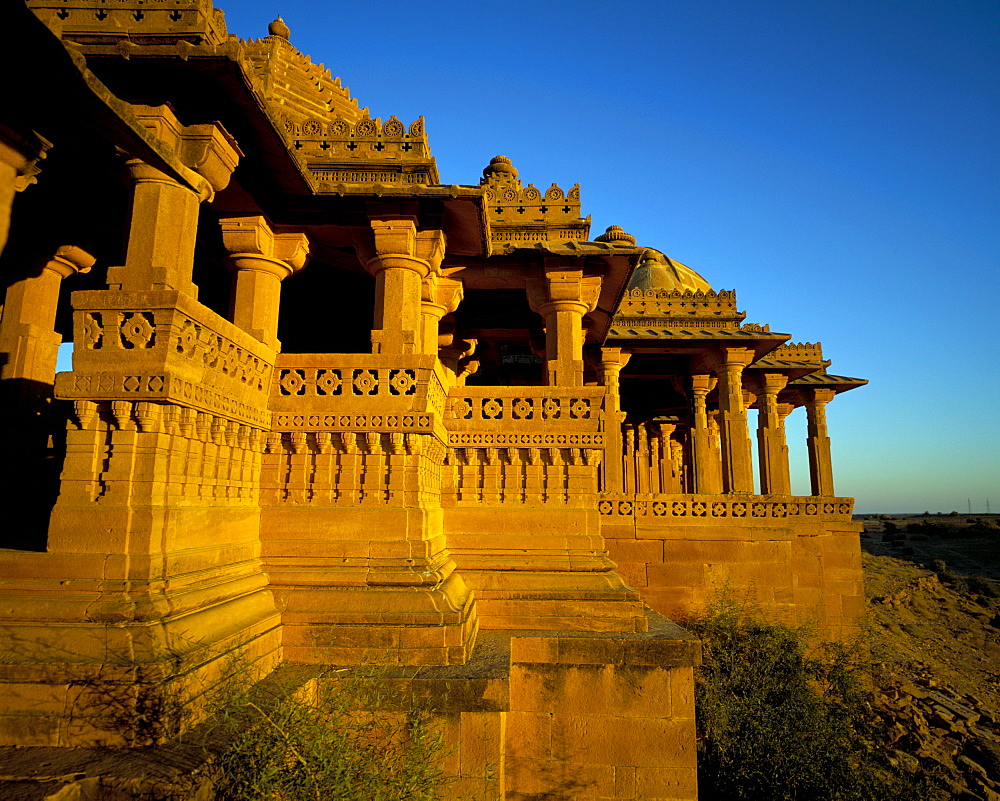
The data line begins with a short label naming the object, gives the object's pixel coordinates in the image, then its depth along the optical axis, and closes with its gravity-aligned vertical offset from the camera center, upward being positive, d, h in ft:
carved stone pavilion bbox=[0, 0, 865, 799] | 14.01 +2.40
